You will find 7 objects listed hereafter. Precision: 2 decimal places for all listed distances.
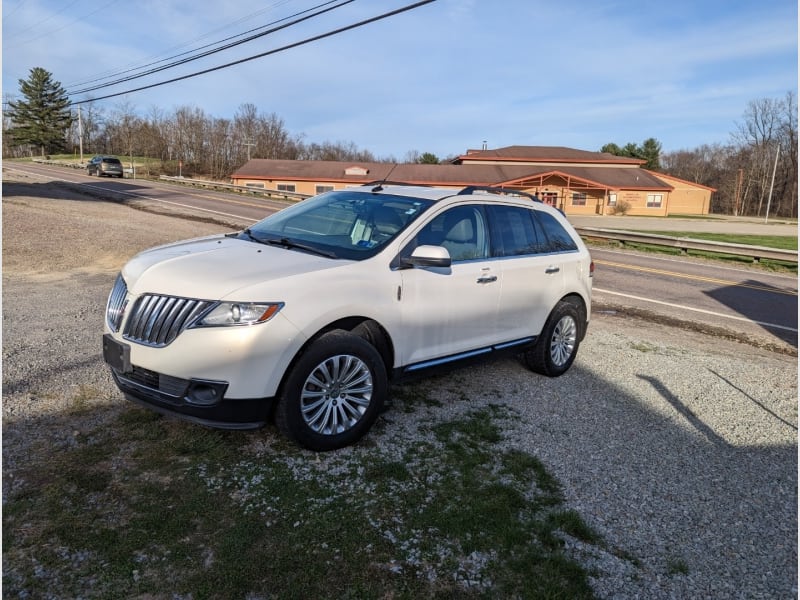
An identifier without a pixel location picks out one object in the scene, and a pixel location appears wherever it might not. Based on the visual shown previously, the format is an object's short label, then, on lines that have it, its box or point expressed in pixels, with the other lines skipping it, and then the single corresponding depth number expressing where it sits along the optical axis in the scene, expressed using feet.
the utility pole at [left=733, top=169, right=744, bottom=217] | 248.65
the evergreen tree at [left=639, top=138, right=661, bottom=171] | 254.27
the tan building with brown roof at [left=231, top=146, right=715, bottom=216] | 171.73
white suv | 10.91
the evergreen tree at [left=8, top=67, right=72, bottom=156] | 256.11
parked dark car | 132.16
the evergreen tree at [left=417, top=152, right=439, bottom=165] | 247.50
